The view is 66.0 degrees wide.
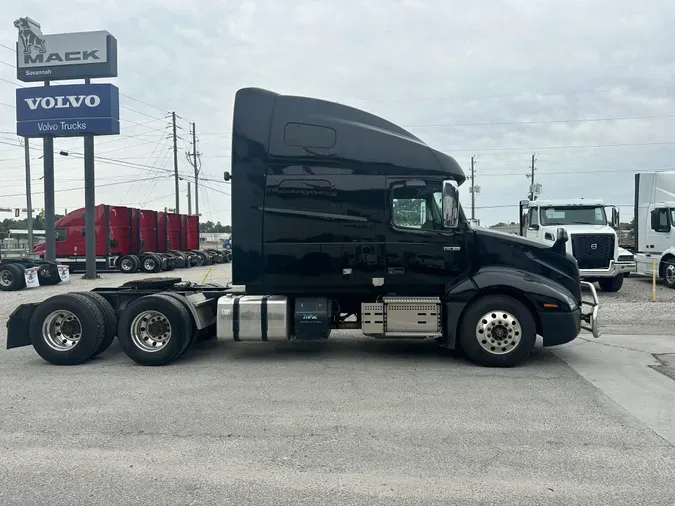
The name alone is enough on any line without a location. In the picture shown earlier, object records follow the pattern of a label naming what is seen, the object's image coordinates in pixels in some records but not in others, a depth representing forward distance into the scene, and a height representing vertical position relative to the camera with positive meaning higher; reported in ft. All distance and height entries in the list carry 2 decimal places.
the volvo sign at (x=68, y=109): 74.49 +19.39
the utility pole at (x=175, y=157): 144.56 +25.28
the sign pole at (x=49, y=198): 74.74 +6.68
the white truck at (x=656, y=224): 54.95 +1.85
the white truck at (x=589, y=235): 48.60 +0.54
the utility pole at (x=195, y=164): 171.32 +26.39
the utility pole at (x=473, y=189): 192.18 +19.23
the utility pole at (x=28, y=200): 107.14 +9.21
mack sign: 74.79 +27.28
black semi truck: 23.26 -0.07
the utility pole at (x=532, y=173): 219.16 +28.77
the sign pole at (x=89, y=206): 75.46 +5.53
